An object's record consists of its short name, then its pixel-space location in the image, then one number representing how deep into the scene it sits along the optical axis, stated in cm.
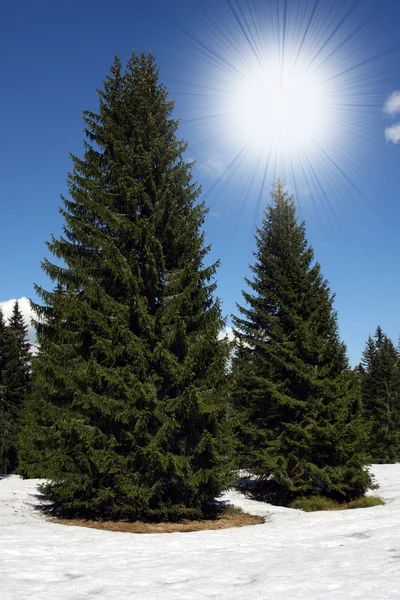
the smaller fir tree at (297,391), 1405
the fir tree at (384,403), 3925
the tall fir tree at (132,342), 991
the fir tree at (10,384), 3506
